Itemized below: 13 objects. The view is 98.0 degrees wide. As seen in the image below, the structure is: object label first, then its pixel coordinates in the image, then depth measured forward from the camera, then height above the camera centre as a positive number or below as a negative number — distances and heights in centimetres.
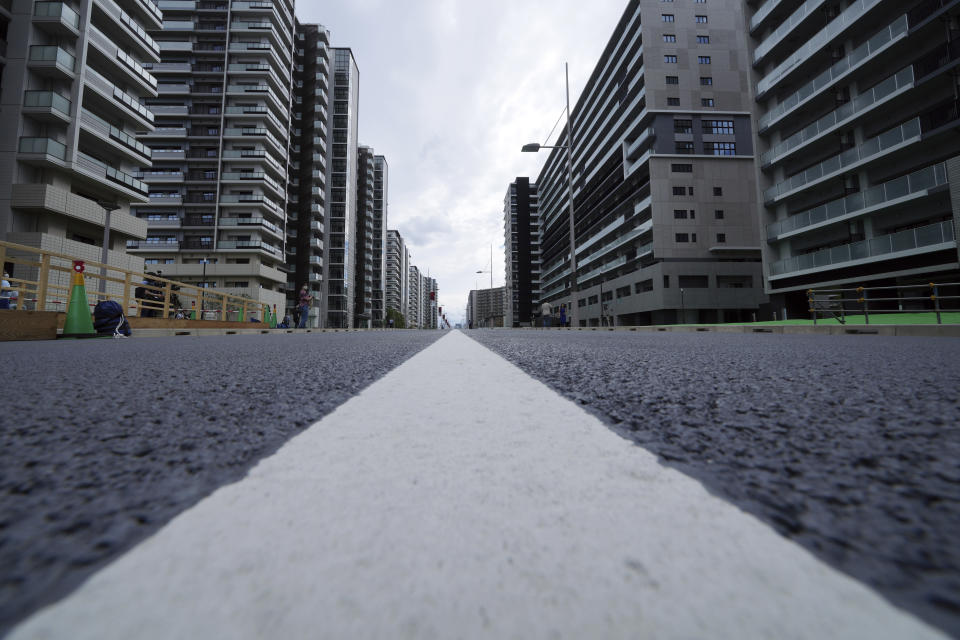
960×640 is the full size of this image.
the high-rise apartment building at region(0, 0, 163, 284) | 2172 +1215
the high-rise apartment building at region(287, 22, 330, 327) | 5353 +2246
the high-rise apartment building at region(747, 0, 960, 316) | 1991 +1116
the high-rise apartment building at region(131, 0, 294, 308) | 4359 +2033
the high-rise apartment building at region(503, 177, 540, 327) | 9888 +2240
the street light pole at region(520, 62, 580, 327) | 2142 +476
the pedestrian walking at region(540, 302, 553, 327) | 2903 +180
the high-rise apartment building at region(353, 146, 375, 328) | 8194 +1897
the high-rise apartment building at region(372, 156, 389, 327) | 9825 +2410
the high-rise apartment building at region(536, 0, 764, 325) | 3947 +1723
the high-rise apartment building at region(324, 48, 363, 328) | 6375 +2369
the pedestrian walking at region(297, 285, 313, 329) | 1886 +157
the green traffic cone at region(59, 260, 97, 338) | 764 +43
